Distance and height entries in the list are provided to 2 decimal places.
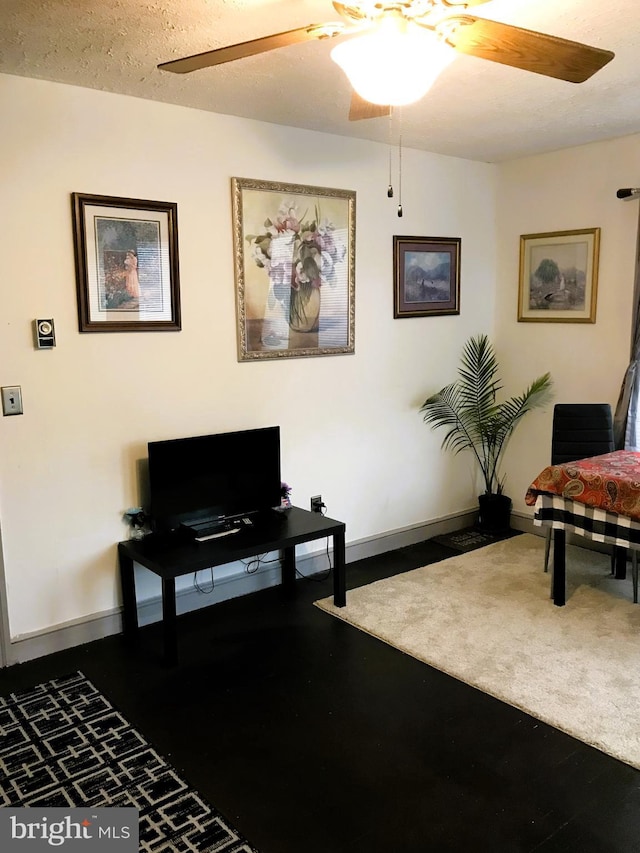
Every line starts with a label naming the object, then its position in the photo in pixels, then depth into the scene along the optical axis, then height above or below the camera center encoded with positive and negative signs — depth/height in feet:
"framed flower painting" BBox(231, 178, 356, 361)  12.15 +1.04
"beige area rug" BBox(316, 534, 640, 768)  9.00 -4.97
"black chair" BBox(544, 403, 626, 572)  13.26 -2.11
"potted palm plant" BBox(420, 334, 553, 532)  15.80 -2.07
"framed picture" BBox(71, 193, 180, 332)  10.39 +0.99
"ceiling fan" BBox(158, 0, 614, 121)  5.88 +2.45
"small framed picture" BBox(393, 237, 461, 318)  14.49 +1.04
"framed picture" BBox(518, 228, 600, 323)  14.46 +1.00
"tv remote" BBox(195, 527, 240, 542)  11.09 -3.42
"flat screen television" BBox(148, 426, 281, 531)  11.09 -2.56
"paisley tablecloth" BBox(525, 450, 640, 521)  10.41 -2.55
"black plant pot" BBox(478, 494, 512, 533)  16.07 -4.45
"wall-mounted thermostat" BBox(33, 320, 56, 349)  10.03 -0.09
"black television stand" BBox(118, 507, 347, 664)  10.16 -3.49
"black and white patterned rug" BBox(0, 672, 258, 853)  6.91 -5.06
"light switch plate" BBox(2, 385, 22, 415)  9.89 -1.04
